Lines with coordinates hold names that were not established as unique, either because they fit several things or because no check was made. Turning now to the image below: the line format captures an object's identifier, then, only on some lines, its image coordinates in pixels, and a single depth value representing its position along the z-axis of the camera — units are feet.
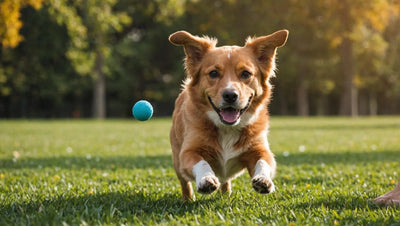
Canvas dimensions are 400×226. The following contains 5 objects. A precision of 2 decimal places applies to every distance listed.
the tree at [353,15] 100.17
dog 14.67
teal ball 18.16
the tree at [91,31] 80.94
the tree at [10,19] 58.13
